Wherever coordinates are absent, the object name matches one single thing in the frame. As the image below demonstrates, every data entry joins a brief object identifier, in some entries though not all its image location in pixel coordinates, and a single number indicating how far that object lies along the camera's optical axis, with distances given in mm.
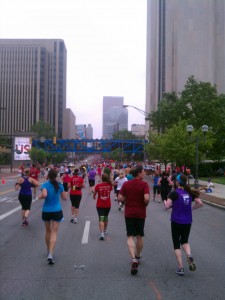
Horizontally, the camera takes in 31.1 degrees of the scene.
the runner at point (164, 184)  19219
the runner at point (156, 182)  20988
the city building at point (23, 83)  162125
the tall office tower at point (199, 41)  91688
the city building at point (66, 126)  192000
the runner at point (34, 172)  20434
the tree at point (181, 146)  34125
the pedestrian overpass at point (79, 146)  108125
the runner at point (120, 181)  16827
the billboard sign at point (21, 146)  74188
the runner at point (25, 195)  12031
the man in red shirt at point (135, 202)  7016
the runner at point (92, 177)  22780
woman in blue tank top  7633
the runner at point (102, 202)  9930
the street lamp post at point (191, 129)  26866
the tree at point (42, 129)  138788
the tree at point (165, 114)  51406
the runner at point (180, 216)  6871
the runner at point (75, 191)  12711
